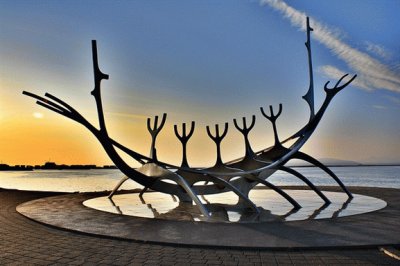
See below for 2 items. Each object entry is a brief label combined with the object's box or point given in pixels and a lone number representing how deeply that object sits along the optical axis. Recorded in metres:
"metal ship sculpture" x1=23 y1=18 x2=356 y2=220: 11.04
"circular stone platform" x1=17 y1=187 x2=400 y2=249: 6.64
